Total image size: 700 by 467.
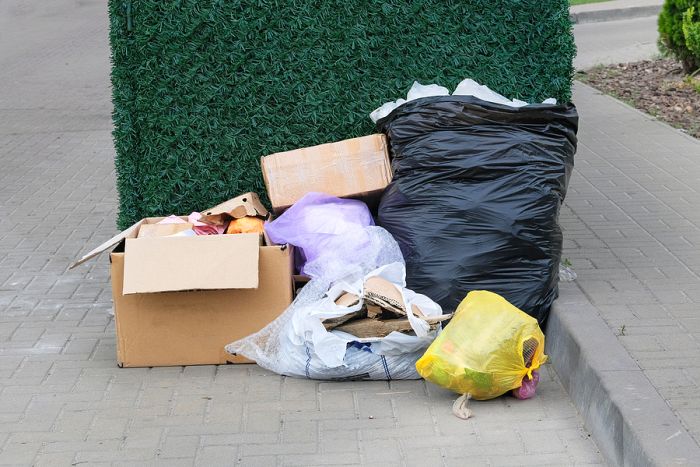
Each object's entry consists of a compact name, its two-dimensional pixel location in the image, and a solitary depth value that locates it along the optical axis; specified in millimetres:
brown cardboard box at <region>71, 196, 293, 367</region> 4434
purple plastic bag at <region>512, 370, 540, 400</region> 4215
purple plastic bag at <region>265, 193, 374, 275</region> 4797
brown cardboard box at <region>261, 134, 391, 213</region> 5090
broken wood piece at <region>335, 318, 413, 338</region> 4363
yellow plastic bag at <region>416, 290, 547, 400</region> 4043
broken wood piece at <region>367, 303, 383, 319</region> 4387
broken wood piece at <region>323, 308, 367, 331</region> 4379
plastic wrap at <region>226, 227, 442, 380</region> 4332
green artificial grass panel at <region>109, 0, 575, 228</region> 5285
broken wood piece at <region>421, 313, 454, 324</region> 4309
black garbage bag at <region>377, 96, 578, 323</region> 4617
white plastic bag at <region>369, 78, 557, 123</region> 5195
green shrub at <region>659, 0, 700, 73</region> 11000
